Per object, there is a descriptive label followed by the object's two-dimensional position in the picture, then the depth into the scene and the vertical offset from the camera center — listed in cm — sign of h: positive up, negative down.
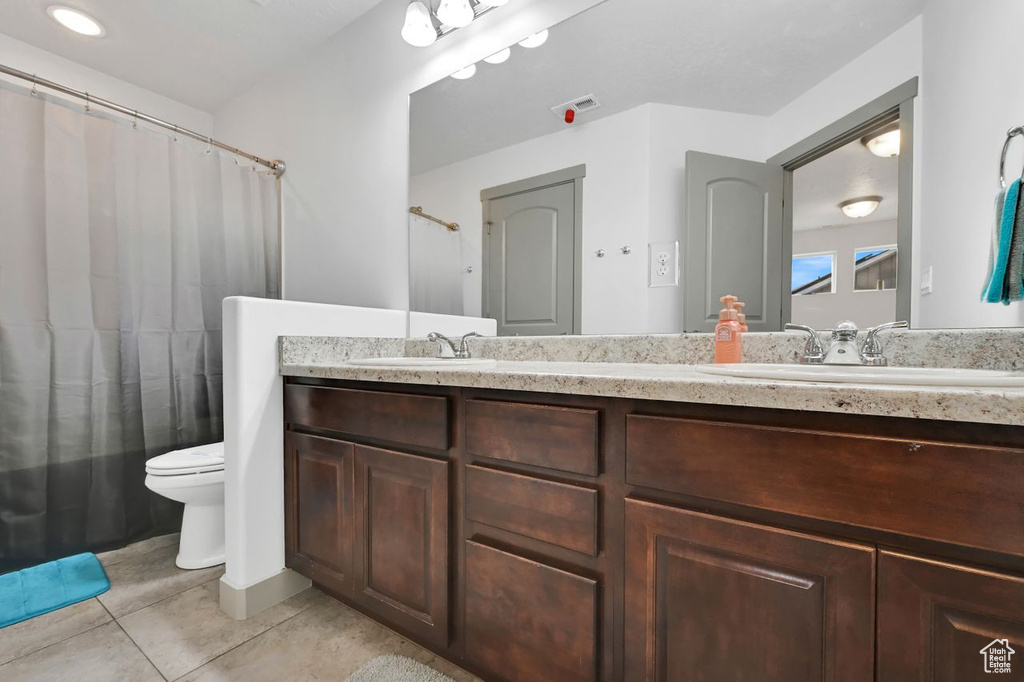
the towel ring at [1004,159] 90 +36
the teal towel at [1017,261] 86 +14
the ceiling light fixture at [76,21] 196 +147
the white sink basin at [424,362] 132 -10
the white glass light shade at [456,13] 167 +125
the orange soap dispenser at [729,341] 114 -2
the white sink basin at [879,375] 61 -7
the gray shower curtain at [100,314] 167 +8
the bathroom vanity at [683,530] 57 -34
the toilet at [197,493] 163 -62
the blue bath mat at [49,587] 143 -93
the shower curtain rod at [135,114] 162 +94
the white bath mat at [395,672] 116 -94
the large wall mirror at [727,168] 99 +48
